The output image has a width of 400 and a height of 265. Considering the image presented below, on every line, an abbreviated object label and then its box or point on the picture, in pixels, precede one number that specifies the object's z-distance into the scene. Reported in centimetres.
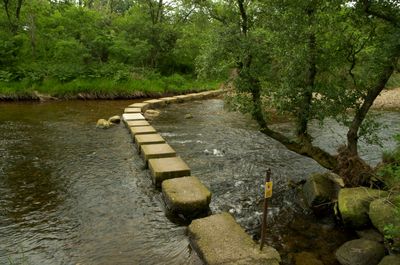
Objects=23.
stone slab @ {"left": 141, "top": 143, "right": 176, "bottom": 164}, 760
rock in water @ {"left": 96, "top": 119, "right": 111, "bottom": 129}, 1141
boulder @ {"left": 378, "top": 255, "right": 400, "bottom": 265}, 399
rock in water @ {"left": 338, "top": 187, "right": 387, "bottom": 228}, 516
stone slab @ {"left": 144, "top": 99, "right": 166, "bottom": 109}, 1583
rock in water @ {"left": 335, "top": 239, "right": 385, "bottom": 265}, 442
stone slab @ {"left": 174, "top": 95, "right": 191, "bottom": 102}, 1810
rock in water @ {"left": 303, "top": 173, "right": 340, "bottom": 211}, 584
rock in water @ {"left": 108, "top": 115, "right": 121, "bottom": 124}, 1212
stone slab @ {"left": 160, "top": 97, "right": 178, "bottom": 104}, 1709
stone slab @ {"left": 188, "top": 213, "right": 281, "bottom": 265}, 406
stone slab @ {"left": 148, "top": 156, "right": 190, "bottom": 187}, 652
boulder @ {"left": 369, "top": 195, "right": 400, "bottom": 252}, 430
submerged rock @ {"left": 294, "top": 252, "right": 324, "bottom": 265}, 446
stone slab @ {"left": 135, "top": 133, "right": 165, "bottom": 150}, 870
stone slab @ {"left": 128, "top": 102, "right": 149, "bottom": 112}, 1446
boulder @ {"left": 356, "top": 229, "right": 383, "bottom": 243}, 485
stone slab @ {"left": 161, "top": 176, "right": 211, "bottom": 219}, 545
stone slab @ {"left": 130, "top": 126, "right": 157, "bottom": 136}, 978
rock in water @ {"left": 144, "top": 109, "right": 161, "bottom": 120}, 1382
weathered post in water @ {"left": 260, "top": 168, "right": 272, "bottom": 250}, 407
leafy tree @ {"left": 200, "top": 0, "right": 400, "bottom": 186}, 536
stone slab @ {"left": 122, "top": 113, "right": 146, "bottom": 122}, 1180
